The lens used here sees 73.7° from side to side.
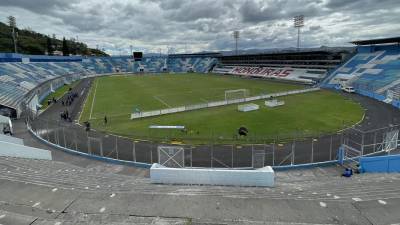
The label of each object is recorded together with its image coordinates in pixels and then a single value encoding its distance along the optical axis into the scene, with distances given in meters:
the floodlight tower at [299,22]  100.19
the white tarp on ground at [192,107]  36.09
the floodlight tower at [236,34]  138.00
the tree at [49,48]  139.25
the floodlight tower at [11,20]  94.50
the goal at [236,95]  47.36
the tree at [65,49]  140.88
